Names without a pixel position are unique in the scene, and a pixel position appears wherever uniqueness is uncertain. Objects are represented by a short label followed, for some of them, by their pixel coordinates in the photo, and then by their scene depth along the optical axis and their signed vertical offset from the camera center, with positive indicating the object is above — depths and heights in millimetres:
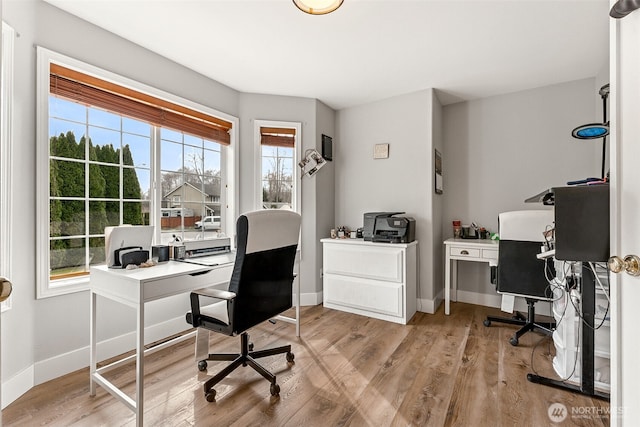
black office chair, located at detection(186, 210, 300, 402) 1831 -463
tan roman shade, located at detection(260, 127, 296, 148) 3670 +888
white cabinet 3146 -696
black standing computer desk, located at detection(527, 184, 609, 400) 1211 -43
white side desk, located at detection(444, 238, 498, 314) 3137 -407
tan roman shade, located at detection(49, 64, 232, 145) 2201 +892
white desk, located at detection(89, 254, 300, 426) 1671 -440
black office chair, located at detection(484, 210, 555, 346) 2578 -396
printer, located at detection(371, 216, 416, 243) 3219 -181
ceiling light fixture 1839 +1216
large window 2154 +401
